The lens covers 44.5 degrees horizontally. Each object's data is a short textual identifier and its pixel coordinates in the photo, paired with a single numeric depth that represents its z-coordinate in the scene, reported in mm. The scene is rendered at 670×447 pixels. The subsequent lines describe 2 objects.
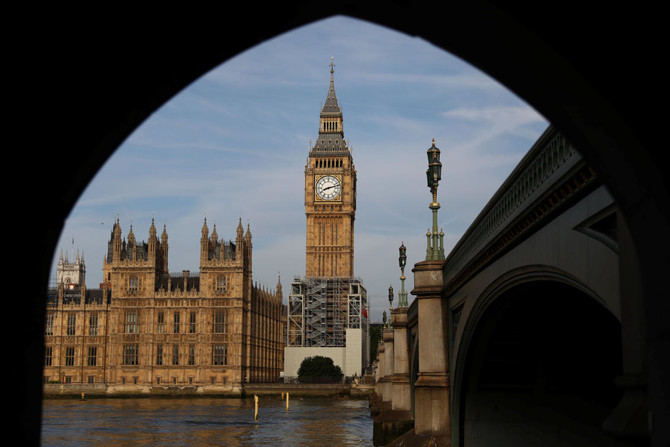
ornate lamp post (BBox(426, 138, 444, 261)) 19828
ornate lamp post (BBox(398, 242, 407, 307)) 35719
